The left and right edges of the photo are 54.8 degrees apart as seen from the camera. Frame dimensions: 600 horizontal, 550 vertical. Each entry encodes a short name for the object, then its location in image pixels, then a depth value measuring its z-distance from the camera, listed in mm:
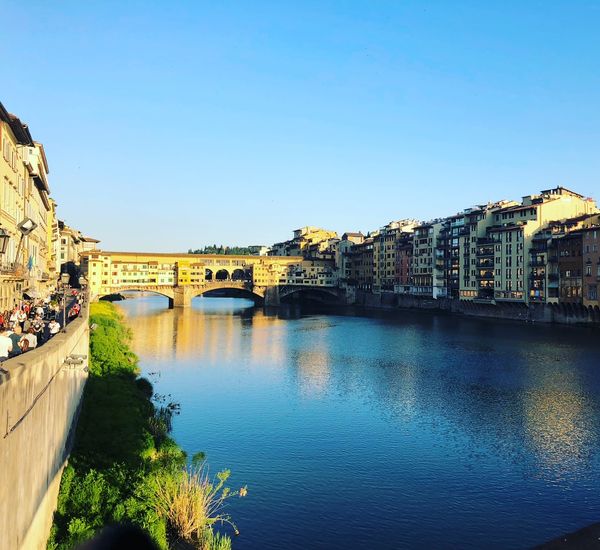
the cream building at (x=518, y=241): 79812
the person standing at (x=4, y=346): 11086
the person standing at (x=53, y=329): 17984
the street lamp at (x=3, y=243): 24038
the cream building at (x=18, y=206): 28853
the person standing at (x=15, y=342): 13081
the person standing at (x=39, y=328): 17306
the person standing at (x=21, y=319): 20328
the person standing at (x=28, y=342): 13830
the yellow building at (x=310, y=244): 152125
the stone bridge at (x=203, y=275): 112125
